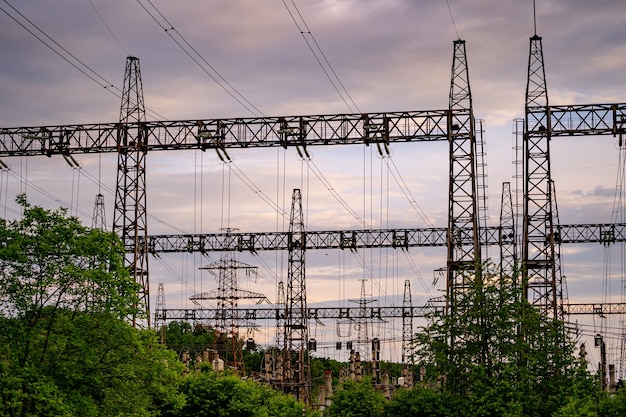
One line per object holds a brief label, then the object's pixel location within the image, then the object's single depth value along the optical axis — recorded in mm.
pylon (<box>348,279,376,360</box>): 103812
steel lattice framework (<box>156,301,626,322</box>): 103688
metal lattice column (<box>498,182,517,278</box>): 80250
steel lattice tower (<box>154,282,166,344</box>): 109875
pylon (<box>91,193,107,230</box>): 97425
